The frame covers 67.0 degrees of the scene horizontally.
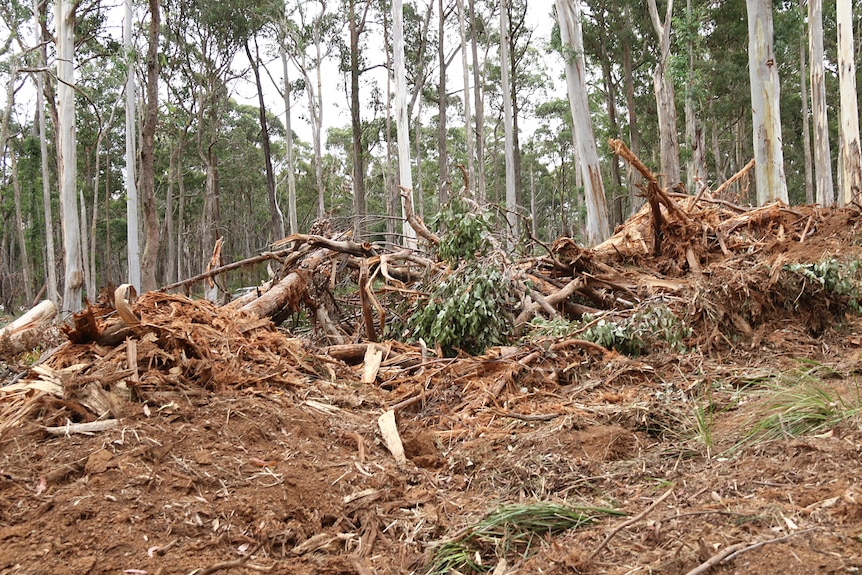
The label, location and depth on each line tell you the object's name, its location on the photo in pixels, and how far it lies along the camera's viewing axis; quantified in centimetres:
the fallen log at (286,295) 594
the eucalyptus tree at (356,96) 1966
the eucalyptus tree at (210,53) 2409
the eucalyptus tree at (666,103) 1825
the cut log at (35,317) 483
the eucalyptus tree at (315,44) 2569
